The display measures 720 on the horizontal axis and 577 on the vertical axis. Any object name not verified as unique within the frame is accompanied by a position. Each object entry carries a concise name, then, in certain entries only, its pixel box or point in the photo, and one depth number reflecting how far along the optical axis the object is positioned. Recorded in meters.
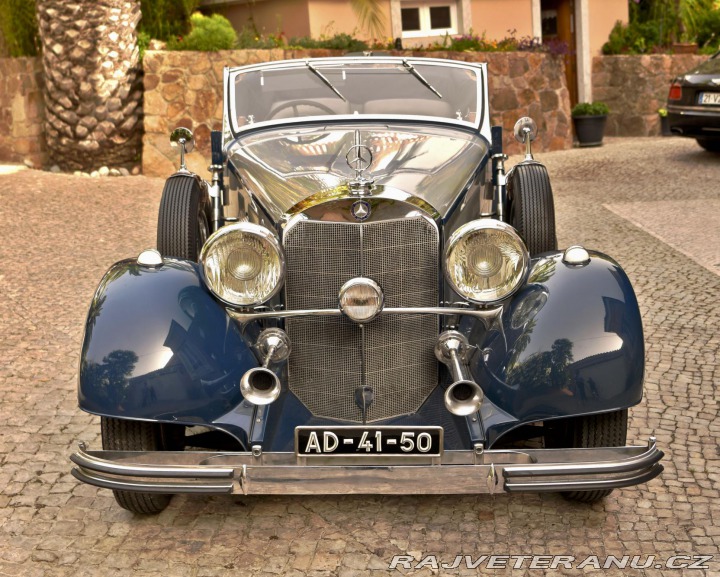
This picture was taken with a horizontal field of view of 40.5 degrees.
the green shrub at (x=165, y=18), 12.76
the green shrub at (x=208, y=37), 12.09
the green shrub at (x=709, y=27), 16.06
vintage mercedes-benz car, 3.18
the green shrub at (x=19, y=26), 12.30
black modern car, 11.32
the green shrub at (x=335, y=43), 12.77
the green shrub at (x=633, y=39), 15.34
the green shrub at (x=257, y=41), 12.52
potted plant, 13.88
